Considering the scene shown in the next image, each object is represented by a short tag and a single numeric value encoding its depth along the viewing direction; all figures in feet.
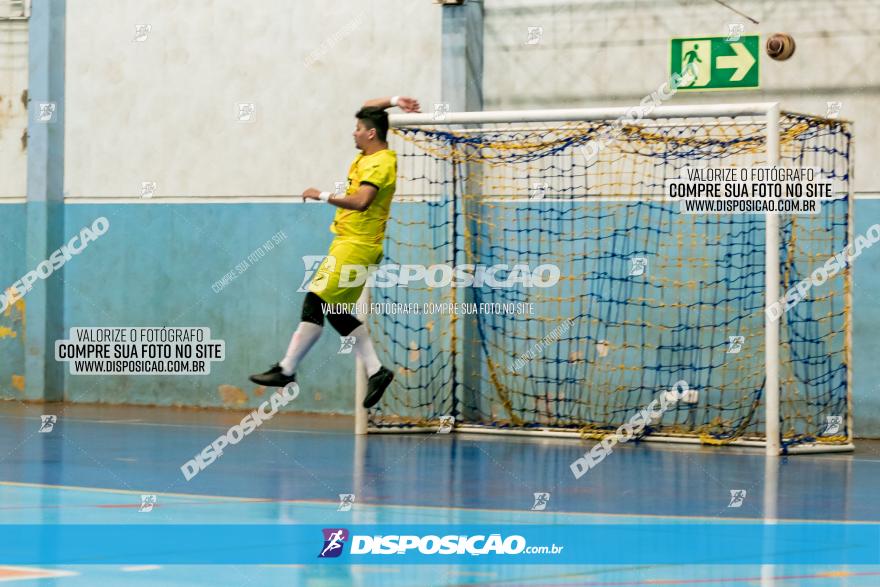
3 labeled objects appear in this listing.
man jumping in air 34.68
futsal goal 43.98
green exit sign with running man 46.24
